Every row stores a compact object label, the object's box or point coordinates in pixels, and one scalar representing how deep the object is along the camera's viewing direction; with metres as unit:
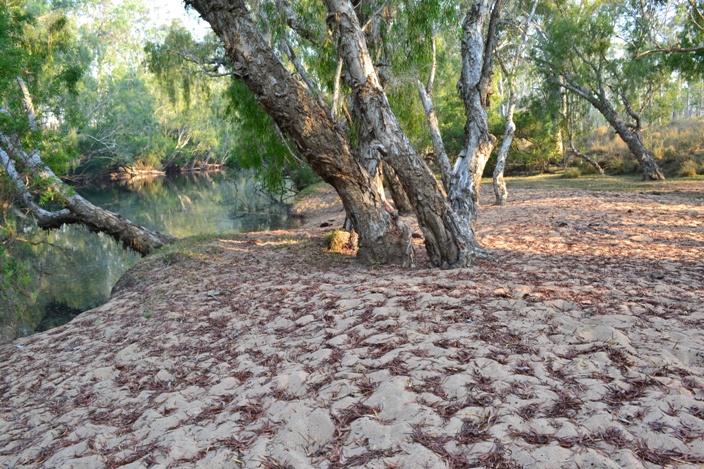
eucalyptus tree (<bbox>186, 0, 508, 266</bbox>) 6.37
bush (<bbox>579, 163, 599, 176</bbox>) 20.74
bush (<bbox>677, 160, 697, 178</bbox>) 16.23
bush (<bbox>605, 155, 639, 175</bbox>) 19.56
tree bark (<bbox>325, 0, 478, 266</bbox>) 6.58
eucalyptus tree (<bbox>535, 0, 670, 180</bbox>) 17.28
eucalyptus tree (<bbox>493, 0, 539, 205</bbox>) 12.31
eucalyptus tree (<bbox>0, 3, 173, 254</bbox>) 7.18
